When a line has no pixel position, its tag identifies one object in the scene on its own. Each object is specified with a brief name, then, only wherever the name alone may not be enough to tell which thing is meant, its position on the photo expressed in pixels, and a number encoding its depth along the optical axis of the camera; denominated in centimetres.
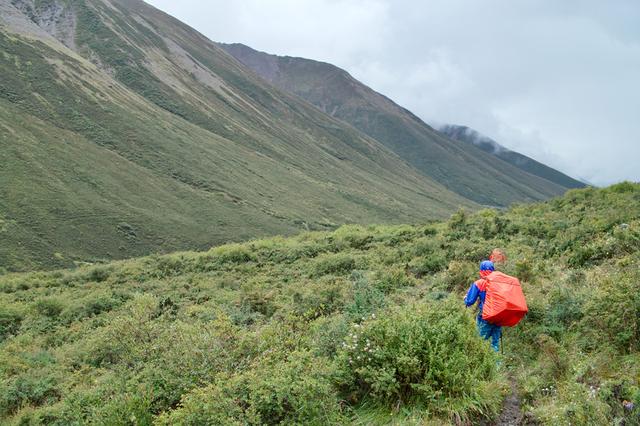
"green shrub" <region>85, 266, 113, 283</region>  3250
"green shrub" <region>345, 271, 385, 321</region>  777
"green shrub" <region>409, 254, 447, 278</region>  1557
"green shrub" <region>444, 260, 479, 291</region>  1147
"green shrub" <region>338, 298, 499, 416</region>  510
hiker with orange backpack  690
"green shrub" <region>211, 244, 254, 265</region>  3073
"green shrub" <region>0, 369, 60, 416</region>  903
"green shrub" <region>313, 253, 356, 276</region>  2093
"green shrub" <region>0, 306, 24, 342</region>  1924
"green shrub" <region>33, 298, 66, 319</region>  2156
